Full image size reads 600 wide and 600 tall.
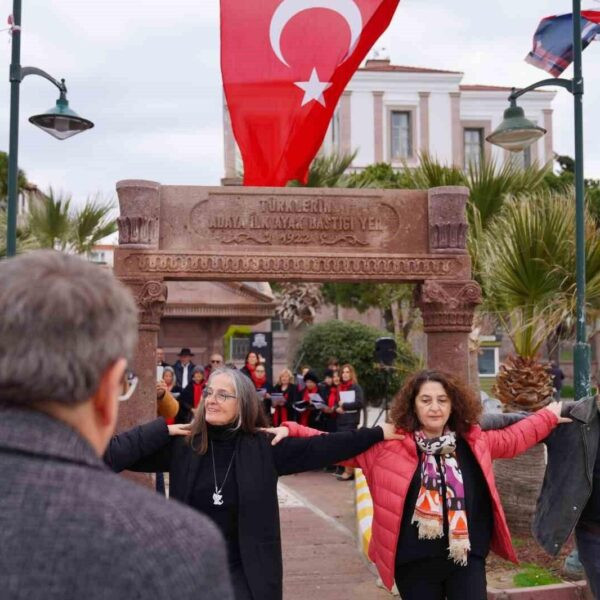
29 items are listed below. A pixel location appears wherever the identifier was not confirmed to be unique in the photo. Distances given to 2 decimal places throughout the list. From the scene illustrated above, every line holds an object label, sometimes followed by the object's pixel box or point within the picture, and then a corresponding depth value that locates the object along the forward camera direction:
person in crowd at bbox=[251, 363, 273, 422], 12.58
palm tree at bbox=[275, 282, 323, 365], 27.34
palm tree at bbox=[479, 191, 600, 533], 7.24
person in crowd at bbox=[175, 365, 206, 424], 11.44
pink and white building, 45.19
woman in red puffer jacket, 3.65
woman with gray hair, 3.46
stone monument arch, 7.24
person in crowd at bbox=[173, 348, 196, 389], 12.81
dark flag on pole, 9.09
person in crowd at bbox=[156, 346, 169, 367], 12.10
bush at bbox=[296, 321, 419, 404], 18.28
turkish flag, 7.74
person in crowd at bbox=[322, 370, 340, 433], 12.81
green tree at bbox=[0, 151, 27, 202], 28.34
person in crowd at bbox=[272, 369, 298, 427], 12.87
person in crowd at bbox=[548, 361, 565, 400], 18.39
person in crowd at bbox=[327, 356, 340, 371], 14.06
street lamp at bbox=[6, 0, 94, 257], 7.13
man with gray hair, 1.14
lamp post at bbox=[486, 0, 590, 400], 6.78
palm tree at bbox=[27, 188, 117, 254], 15.38
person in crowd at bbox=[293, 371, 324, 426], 12.90
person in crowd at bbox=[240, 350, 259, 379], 12.71
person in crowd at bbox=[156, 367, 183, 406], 11.08
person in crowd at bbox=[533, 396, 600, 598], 3.89
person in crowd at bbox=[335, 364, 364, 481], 12.18
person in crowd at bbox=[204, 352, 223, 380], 12.84
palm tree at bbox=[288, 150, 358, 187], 17.19
